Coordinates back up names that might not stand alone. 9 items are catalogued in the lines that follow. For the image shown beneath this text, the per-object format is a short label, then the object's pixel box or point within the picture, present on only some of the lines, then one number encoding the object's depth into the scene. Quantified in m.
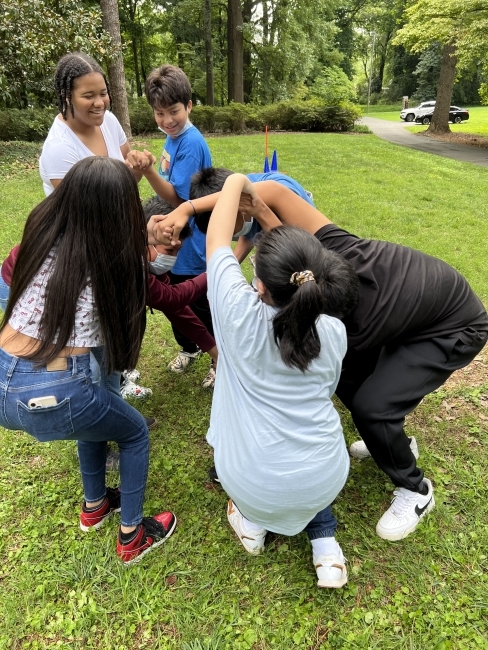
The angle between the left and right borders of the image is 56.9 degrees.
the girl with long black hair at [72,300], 1.48
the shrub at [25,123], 11.70
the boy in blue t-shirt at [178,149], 2.52
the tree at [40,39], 8.16
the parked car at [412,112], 26.80
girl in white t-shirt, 2.17
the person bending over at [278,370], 1.39
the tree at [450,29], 12.44
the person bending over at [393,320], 1.85
